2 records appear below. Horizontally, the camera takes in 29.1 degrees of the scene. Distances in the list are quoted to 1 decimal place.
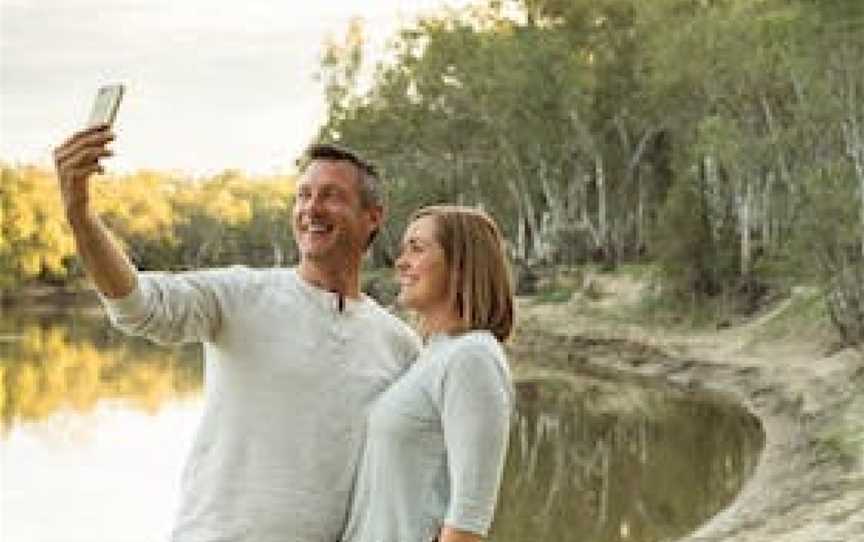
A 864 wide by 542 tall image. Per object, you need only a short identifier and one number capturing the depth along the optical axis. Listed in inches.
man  128.4
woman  125.8
